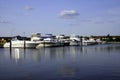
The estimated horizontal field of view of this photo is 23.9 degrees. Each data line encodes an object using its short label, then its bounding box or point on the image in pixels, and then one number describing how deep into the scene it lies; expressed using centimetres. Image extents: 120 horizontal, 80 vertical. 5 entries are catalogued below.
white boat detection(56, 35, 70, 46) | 11719
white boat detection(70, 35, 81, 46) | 12664
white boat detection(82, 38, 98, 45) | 13312
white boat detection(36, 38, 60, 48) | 10338
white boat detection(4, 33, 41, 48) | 9038
